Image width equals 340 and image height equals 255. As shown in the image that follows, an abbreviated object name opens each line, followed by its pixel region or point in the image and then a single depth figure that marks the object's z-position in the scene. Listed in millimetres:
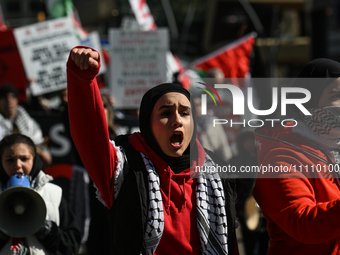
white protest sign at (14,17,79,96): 14609
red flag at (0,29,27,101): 14581
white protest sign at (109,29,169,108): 14367
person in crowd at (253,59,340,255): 4441
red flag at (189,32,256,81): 16672
